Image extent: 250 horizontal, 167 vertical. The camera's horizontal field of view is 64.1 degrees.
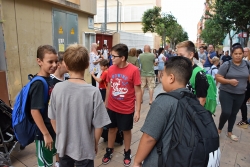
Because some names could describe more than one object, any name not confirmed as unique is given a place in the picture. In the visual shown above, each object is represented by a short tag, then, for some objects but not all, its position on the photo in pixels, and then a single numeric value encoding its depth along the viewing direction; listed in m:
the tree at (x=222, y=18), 10.62
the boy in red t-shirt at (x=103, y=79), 4.16
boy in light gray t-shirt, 1.71
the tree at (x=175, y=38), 39.33
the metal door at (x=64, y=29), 7.16
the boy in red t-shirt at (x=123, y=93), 2.80
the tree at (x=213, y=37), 25.04
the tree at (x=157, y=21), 24.47
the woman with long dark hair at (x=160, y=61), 9.77
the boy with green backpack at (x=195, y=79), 2.57
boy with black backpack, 1.30
